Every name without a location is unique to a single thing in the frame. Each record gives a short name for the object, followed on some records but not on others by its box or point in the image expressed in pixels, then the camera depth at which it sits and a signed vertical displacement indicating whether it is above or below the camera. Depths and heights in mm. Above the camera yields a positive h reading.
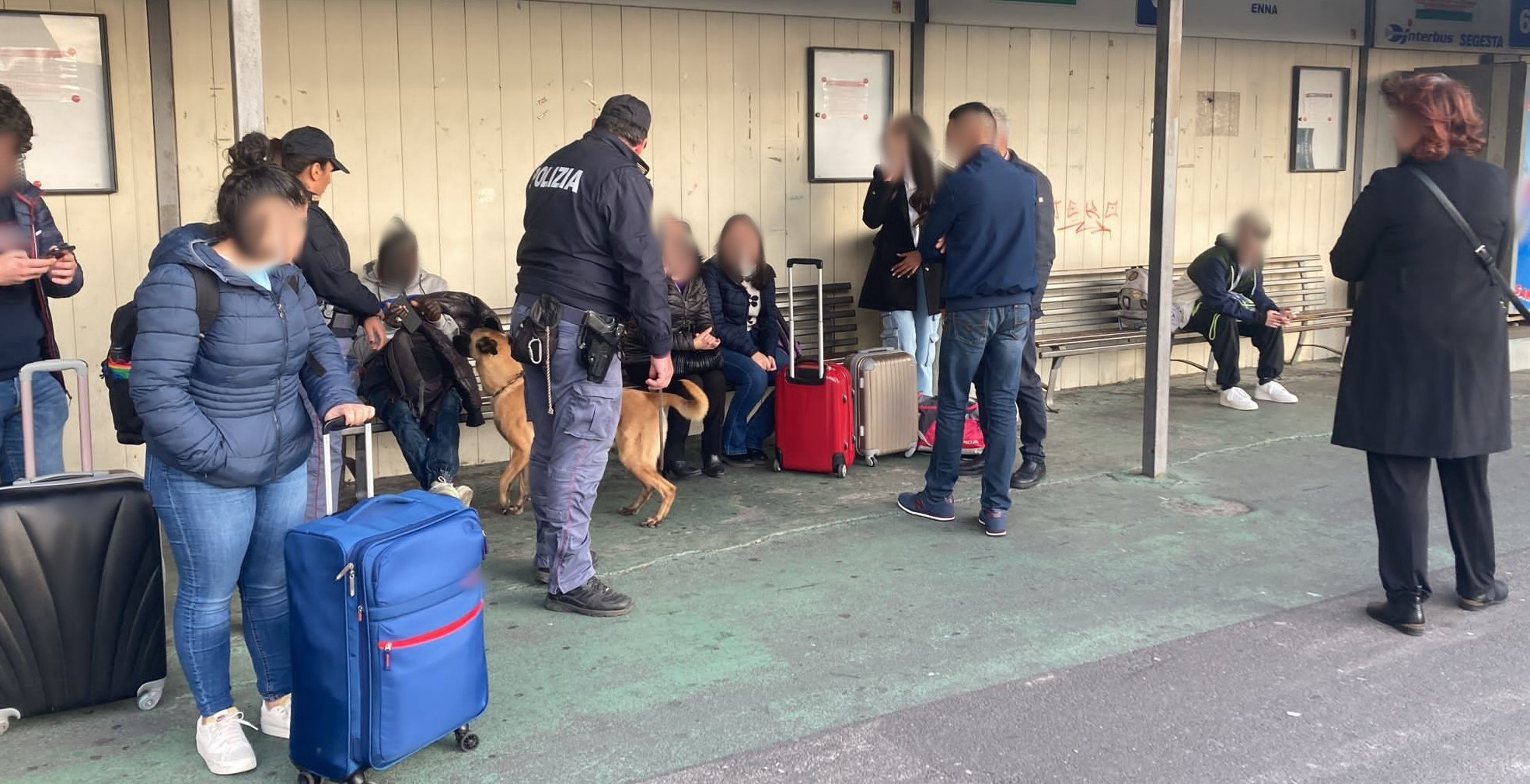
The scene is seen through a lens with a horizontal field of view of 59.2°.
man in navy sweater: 5570 -289
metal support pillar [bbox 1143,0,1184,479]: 6422 -105
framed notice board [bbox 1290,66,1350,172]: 9906 +682
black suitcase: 3611 -1012
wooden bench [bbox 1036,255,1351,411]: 8711 -735
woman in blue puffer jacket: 3191 -482
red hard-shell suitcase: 6770 -1036
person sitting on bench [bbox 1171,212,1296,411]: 8625 -644
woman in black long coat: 4398 -403
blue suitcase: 3180 -997
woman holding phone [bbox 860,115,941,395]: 7320 -160
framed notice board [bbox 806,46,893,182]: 7844 +606
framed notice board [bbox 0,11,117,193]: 5656 +535
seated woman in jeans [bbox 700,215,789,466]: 7027 -593
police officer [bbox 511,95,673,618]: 4570 -255
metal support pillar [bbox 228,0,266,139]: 4344 +485
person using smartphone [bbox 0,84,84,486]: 4129 -222
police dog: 5836 -876
